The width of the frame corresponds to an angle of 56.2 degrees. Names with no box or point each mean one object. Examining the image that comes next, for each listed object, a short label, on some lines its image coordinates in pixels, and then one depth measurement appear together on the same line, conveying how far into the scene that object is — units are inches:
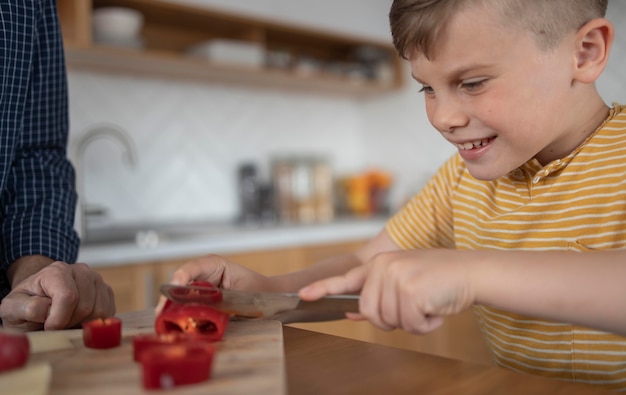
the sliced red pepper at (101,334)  24.3
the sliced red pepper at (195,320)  25.3
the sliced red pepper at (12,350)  18.8
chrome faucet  81.8
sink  78.8
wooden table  21.1
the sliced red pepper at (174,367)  18.6
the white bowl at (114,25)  83.8
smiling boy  21.6
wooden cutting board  19.3
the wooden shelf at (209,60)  83.3
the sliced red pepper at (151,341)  21.7
